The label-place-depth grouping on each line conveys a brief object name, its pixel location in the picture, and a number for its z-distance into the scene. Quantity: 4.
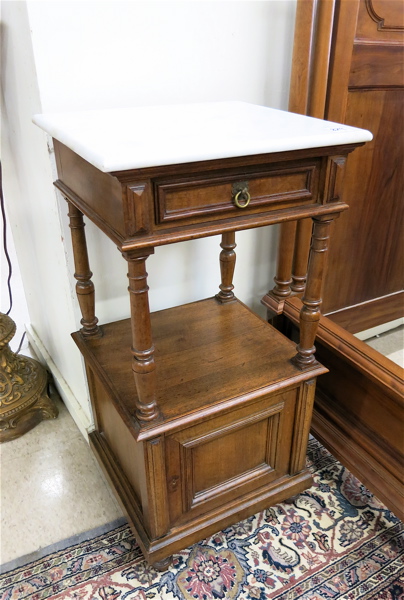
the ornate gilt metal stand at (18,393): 1.56
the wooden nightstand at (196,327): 0.83
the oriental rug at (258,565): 1.16
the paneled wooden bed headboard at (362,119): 1.29
